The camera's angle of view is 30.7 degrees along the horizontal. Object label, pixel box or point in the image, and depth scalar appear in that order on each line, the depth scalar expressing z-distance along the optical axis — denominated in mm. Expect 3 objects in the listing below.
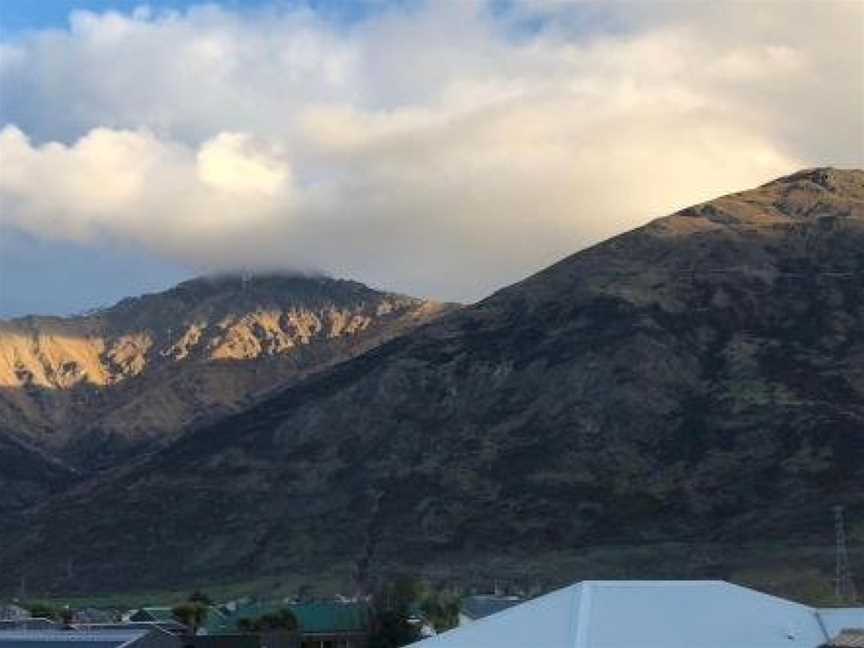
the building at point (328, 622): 112938
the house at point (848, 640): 50844
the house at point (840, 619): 56059
